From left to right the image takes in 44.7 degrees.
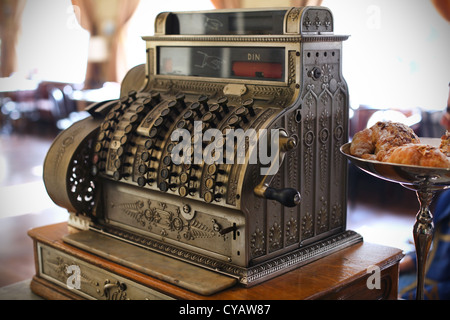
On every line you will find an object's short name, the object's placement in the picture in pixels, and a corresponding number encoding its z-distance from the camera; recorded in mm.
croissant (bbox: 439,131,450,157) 1761
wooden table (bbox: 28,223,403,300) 1812
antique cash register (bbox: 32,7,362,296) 1888
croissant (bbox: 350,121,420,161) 1805
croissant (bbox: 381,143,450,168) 1602
